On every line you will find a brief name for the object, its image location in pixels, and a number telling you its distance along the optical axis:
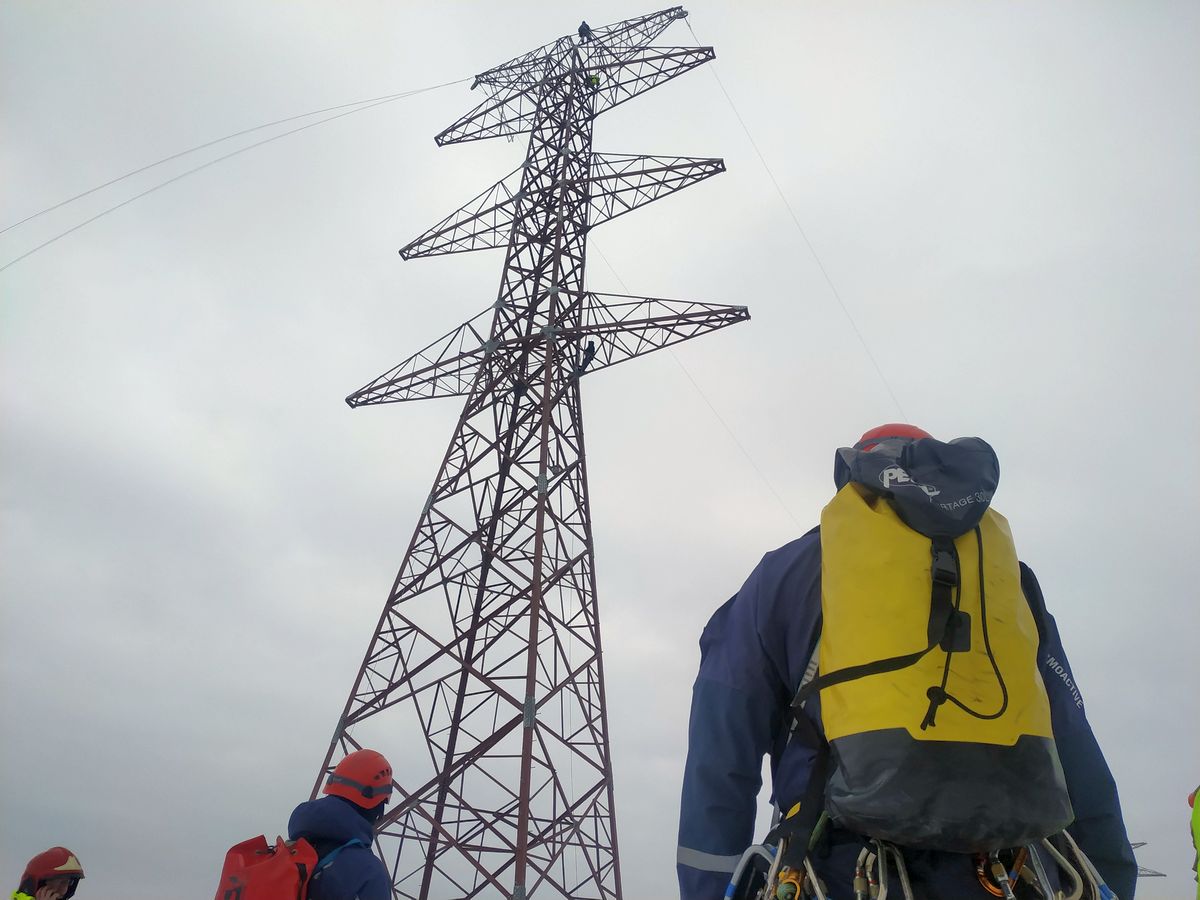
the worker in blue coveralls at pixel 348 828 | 2.83
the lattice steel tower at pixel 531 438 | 9.33
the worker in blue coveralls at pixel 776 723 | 1.81
